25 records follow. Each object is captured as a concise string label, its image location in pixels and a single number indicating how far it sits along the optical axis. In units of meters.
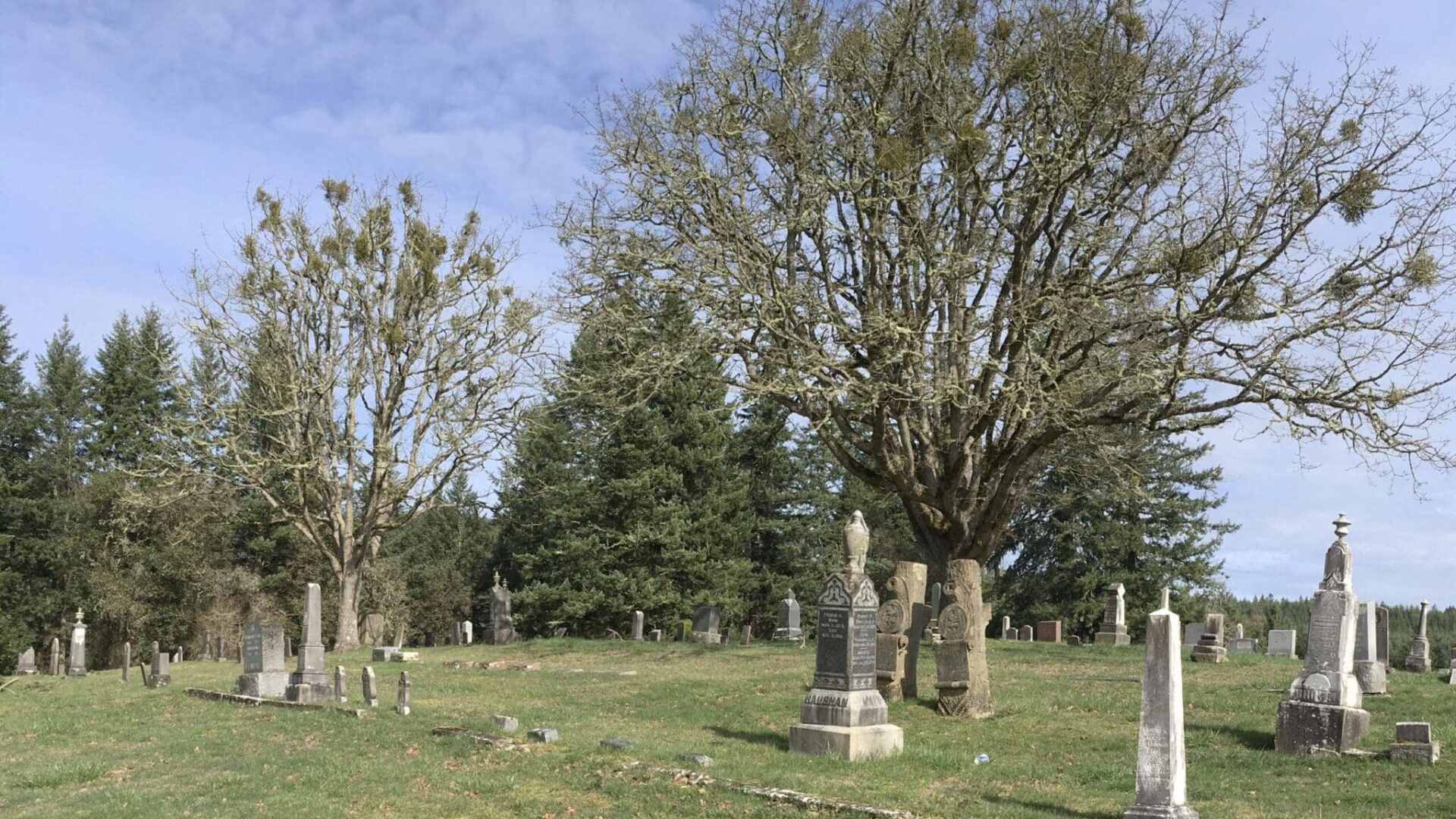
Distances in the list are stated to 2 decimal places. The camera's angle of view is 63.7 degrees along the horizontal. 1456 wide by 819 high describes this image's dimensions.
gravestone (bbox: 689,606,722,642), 34.03
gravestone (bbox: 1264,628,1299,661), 27.47
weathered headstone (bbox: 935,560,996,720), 16.62
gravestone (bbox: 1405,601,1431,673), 25.50
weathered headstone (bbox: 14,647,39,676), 34.99
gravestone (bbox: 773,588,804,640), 34.31
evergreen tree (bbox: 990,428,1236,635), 42.59
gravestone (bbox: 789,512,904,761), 13.29
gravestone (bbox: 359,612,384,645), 36.41
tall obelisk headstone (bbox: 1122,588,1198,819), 8.92
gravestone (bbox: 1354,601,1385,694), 17.86
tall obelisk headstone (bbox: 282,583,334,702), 18.89
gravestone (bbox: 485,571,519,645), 35.84
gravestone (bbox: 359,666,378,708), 17.95
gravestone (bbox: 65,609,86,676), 30.77
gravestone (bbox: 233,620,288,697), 20.00
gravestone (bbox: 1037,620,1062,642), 34.22
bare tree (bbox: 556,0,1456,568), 16.86
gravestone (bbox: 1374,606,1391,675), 22.31
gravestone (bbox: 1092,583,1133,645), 31.14
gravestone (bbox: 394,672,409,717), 17.05
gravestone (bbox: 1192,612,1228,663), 23.66
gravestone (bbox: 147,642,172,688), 23.58
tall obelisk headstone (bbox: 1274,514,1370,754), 12.72
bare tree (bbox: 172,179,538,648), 32.16
